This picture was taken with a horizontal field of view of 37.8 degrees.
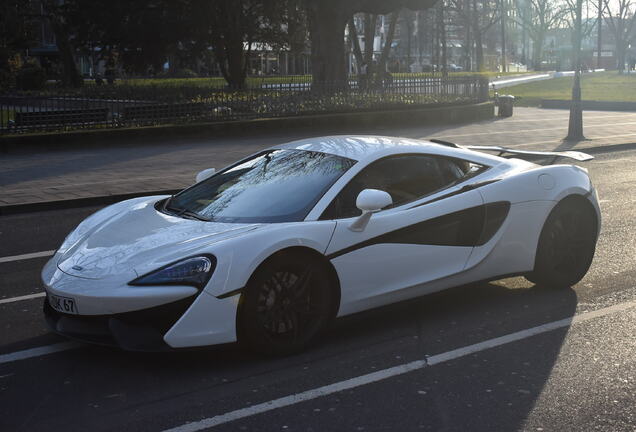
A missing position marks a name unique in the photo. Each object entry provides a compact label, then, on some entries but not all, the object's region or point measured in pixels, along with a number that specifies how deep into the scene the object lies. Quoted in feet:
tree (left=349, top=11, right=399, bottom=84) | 166.23
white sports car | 16.87
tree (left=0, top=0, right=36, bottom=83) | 133.18
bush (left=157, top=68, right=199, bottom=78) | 266.98
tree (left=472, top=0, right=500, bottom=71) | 257.57
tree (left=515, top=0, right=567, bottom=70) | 337.72
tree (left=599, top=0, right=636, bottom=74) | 273.95
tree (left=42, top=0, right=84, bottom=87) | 153.69
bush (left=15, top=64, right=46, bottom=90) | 160.97
